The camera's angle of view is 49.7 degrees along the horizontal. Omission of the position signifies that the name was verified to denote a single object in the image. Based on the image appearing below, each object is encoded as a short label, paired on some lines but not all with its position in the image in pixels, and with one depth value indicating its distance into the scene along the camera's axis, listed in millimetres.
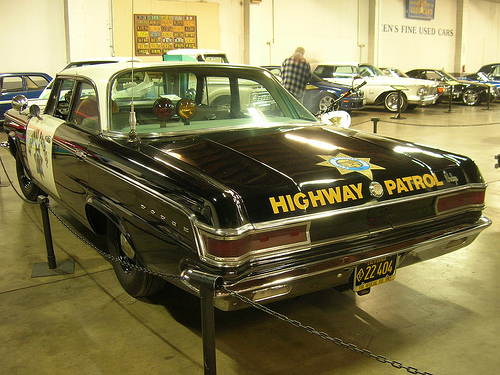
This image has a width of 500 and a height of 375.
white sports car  15039
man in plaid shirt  9500
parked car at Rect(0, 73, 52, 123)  11508
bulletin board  15828
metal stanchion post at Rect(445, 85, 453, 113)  15366
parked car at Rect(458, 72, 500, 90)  17342
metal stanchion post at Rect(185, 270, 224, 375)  2199
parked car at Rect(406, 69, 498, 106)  16969
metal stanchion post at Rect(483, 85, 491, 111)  16203
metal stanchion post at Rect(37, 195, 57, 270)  3789
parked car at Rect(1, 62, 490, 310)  2539
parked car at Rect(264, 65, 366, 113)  13805
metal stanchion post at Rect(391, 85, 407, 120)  13766
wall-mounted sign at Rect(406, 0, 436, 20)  22812
